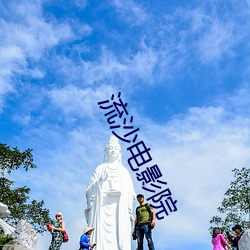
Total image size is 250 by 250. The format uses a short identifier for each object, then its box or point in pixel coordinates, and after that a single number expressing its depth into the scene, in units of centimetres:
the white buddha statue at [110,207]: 1455
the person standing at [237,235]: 984
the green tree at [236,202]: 1789
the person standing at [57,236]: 977
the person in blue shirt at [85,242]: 913
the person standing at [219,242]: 972
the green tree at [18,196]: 1961
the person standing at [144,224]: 990
